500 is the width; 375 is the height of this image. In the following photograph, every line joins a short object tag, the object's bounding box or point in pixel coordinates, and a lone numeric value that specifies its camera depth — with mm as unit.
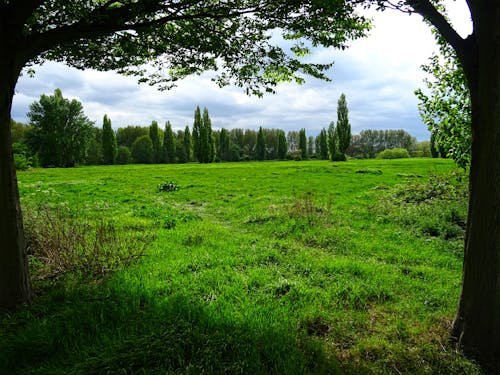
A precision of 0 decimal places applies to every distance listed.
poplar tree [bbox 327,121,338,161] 64062
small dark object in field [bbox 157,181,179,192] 21345
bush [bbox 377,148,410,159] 76731
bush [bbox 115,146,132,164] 78500
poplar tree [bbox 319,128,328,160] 93375
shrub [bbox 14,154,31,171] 35156
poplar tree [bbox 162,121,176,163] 81562
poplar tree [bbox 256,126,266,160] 98881
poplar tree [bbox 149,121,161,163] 82000
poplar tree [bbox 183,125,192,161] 84375
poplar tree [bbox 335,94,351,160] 62469
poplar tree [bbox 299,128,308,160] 100438
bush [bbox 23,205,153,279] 6074
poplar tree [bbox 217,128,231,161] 97250
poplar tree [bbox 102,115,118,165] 70375
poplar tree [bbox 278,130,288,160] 98688
